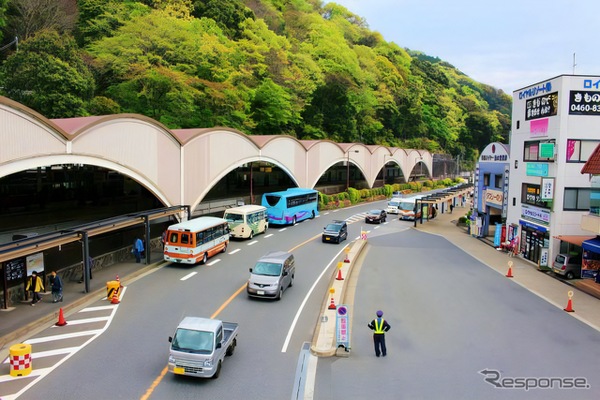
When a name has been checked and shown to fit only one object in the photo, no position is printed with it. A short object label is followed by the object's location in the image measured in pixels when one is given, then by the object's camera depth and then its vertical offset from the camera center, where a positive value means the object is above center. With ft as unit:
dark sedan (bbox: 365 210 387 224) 140.67 -16.76
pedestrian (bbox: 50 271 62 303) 56.38 -16.78
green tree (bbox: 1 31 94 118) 119.03 +23.93
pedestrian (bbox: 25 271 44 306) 57.12 -16.71
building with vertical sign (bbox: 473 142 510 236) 116.26 -5.46
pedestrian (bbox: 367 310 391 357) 43.88 -17.50
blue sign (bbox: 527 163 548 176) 89.22 -0.04
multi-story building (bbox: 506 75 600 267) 84.02 +2.28
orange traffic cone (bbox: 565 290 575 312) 62.96 -20.69
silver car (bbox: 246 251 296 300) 60.54 -16.41
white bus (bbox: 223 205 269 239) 102.12 -13.74
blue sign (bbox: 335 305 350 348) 45.01 -17.36
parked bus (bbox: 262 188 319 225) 123.65 -12.15
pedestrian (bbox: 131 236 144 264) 78.69 -16.12
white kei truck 37.76 -16.93
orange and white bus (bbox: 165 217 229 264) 76.13 -14.26
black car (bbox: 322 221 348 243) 103.60 -16.49
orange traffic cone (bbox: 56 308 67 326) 50.90 -19.07
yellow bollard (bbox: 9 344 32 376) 38.55 -18.23
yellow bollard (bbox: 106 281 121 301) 58.95 -17.40
